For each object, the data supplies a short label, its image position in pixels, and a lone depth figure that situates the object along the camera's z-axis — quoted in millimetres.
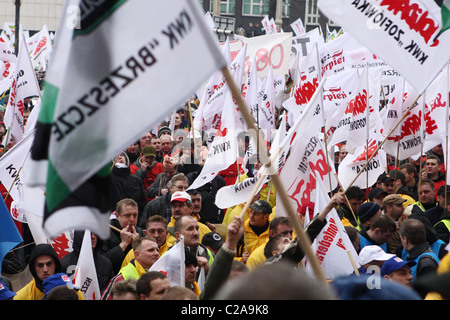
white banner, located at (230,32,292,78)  15258
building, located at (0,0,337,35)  62178
